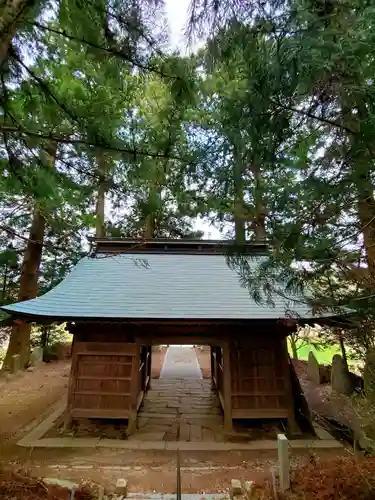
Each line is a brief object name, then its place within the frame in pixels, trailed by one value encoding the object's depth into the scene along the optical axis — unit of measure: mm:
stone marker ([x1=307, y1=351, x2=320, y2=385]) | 7889
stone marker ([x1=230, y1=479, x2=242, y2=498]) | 2867
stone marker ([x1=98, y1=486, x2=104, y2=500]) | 2673
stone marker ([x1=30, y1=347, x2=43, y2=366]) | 9742
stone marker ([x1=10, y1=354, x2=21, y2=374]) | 8539
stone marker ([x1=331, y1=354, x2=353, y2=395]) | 6529
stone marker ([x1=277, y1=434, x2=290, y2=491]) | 2664
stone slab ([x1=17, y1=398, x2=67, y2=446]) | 4570
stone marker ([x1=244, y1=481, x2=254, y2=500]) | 2746
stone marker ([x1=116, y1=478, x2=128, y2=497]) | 2990
